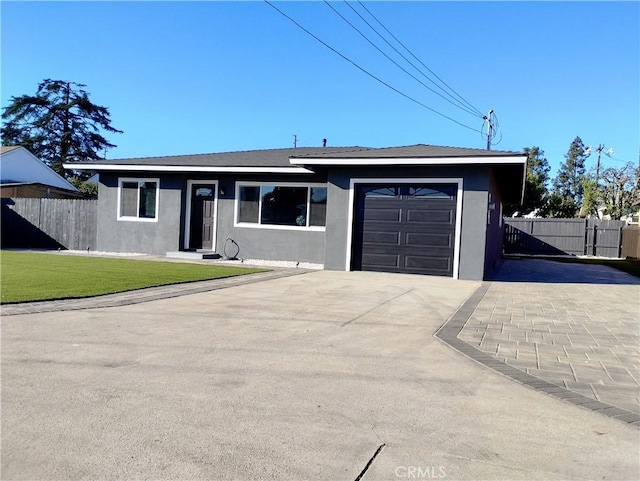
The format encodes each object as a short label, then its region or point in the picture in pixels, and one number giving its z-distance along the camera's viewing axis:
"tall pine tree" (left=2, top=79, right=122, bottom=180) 50.66
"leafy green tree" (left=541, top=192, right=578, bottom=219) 39.78
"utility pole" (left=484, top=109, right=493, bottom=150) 26.63
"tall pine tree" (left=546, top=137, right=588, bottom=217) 56.03
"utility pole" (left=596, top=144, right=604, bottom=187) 44.03
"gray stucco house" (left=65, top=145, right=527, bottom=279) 12.34
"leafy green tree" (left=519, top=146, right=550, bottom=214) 37.09
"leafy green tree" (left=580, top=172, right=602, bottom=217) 38.81
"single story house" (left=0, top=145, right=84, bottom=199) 28.33
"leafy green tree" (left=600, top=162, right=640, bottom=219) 39.53
